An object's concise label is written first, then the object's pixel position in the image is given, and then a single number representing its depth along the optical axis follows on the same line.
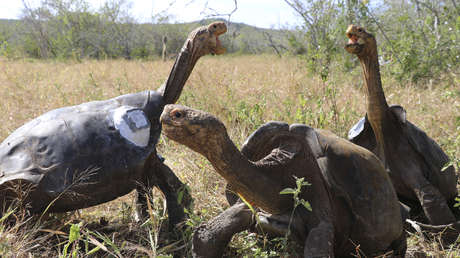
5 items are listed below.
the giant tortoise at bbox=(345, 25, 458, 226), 2.40
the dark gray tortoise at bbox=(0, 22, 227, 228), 2.00
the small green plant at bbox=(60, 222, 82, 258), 1.60
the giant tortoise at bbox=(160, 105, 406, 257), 1.63
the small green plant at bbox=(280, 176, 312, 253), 1.54
